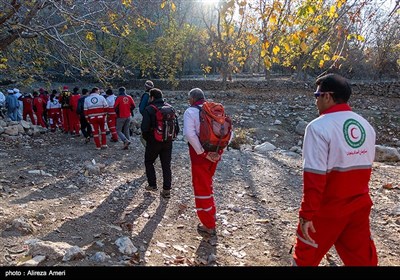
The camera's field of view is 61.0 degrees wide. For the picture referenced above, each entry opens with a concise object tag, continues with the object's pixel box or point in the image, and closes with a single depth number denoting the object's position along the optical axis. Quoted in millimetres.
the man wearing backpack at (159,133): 4996
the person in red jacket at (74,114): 10219
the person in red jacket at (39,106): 12531
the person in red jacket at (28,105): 13047
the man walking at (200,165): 3869
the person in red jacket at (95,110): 7989
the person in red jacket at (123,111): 8258
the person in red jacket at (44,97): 12750
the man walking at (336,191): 2285
